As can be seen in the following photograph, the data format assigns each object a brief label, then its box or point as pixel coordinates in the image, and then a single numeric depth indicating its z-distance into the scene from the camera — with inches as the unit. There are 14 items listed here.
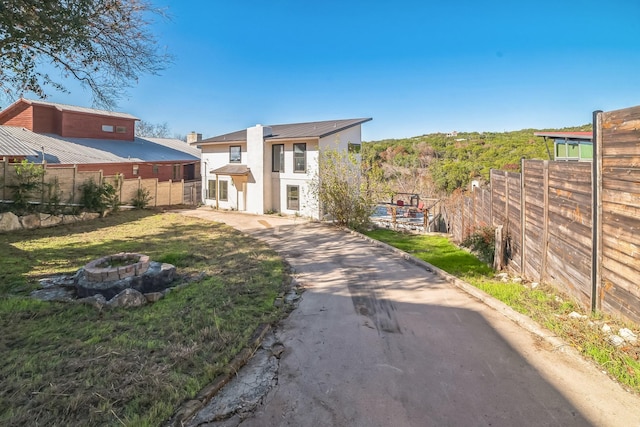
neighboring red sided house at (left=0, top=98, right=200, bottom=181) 834.8
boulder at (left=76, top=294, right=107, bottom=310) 217.2
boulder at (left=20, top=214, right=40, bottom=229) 507.0
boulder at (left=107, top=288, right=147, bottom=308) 220.4
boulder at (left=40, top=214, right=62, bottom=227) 534.3
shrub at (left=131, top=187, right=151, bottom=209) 760.4
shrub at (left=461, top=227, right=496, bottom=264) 345.1
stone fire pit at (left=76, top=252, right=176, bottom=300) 242.7
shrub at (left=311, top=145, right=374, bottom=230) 579.2
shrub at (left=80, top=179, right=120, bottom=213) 617.6
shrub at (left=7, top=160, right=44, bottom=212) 515.8
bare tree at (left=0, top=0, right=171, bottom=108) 238.2
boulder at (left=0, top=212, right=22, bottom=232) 481.9
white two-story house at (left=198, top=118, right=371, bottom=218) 713.0
